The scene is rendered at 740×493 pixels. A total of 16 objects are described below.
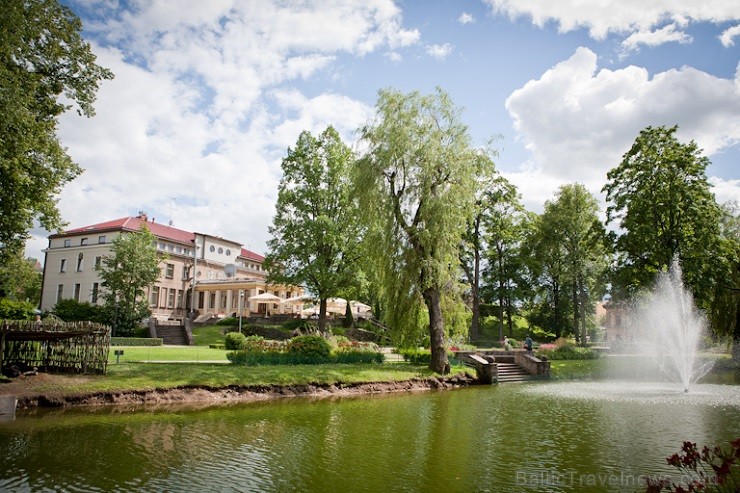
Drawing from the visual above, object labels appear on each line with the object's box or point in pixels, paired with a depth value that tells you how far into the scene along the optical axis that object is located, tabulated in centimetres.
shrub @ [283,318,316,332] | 3977
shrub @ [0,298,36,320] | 2456
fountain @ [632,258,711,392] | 2817
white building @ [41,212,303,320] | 5134
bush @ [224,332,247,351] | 2864
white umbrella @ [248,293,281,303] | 4107
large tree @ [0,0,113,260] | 1565
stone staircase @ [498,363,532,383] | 2602
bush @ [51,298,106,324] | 3872
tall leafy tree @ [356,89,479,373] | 2259
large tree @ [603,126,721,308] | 2966
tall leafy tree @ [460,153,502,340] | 4305
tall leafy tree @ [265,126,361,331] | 3388
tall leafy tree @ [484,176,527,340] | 4509
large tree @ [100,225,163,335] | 3825
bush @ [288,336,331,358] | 2278
